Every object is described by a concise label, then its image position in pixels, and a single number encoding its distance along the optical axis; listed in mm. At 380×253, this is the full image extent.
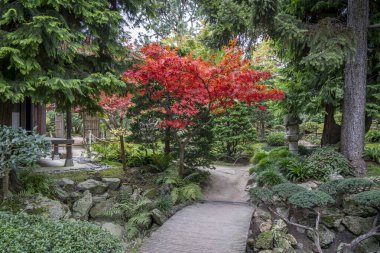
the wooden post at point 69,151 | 8008
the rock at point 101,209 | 5556
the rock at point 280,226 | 5164
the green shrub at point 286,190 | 5145
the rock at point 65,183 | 6188
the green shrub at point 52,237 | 3145
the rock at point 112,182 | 6543
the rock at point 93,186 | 6174
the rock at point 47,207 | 4824
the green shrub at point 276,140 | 12688
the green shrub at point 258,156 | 8970
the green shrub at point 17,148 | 4418
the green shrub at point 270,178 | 6273
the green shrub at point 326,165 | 6383
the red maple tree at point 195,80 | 5914
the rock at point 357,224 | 5242
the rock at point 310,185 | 6028
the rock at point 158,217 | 5195
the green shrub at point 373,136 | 11165
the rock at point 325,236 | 5199
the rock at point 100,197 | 5889
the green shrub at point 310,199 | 4758
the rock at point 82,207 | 5440
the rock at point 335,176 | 6175
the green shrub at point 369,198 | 4781
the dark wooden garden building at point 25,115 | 5582
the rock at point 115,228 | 5086
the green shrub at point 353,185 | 5273
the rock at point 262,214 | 5504
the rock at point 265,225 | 5225
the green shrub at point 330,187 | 5418
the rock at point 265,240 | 4773
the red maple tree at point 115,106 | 8175
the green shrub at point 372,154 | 7289
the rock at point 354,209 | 5348
